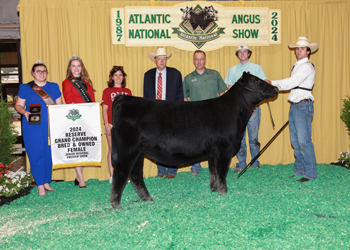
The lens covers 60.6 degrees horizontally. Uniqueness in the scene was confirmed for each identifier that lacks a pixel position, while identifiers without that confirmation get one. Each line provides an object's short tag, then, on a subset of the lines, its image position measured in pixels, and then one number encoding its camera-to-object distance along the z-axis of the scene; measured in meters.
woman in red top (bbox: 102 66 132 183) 4.62
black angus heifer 3.32
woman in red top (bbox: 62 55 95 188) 4.48
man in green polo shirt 4.89
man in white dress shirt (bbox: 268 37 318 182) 4.28
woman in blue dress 4.20
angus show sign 5.30
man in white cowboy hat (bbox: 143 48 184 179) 4.91
